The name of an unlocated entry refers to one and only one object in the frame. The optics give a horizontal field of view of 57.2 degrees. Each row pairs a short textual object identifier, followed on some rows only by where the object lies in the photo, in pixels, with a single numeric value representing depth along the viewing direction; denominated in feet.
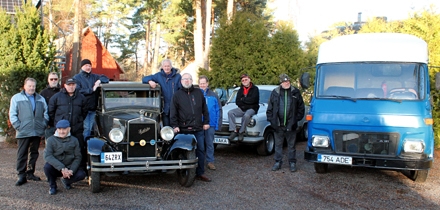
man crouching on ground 20.71
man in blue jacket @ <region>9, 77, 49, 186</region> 22.52
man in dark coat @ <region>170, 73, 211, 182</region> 23.35
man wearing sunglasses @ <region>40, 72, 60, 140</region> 25.38
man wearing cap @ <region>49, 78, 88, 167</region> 22.70
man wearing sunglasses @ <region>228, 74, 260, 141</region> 31.55
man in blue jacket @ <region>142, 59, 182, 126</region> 24.91
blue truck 22.67
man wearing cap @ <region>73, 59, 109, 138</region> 24.87
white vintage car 31.78
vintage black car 20.47
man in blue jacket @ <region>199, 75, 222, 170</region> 26.61
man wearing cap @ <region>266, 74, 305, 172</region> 26.94
